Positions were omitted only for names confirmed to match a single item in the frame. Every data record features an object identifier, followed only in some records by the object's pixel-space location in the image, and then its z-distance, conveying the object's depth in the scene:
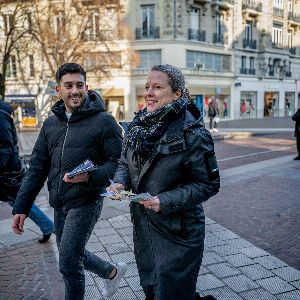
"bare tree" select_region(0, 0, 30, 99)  18.58
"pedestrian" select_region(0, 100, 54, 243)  4.08
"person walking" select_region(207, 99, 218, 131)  21.49
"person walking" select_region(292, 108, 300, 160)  11.28
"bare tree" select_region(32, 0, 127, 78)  20.84
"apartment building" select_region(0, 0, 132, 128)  20.72
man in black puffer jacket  2.89
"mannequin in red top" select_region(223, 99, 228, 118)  36.17
